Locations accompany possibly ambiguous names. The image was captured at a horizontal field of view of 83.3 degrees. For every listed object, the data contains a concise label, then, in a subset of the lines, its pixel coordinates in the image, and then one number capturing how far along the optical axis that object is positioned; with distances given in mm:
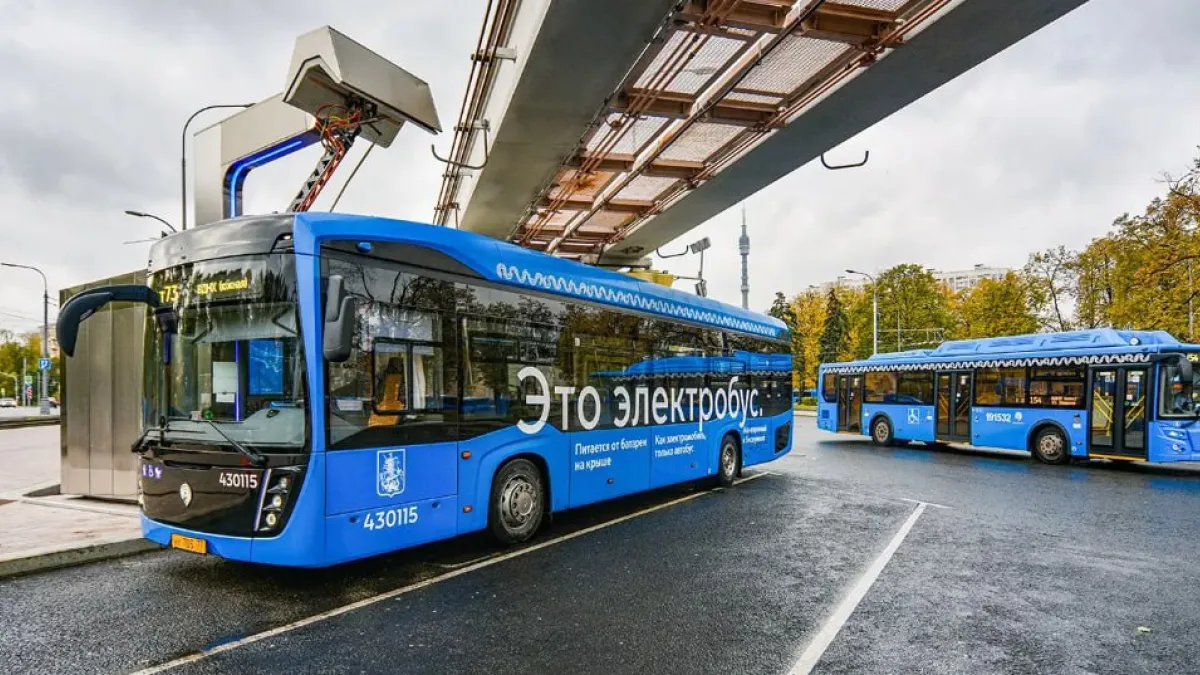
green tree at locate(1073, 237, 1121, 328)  37875
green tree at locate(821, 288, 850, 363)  66625
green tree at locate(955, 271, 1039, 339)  45031
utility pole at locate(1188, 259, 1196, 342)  24875
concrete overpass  5664
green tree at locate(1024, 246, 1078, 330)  40844
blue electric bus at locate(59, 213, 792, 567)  5316
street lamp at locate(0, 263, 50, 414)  36219
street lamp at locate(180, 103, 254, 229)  13908
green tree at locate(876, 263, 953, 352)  56500
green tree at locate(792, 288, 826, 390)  61719
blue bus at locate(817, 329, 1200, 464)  14508
